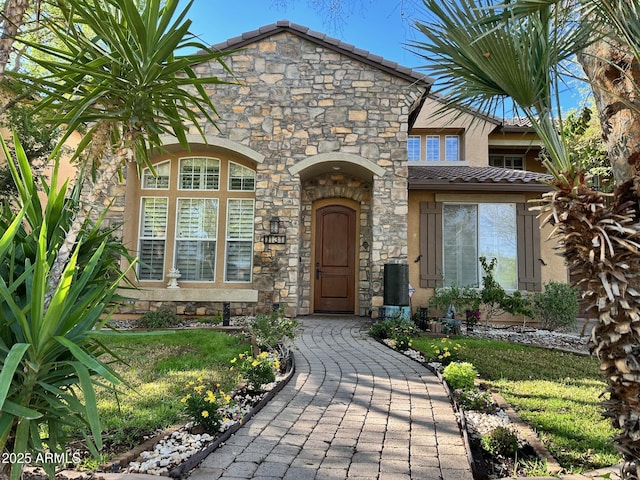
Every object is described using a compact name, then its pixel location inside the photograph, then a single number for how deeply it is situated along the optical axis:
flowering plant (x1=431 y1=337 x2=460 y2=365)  5.14
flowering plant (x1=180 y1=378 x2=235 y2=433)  2.85
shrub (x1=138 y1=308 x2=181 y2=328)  7.99
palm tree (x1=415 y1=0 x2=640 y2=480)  1.93
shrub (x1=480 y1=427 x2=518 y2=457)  2.71
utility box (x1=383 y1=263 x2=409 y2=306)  8.12
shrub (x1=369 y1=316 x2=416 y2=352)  6.67
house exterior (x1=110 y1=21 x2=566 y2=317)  8.95
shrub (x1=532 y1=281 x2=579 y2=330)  8.59
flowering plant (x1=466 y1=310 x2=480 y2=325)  8.09
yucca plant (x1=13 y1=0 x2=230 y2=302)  2.05
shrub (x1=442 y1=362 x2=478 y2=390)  3.91
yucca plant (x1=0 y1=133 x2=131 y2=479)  1.38
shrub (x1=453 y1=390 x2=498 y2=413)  3.59
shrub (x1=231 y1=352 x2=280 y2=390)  3.87
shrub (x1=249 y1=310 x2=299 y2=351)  5.52
